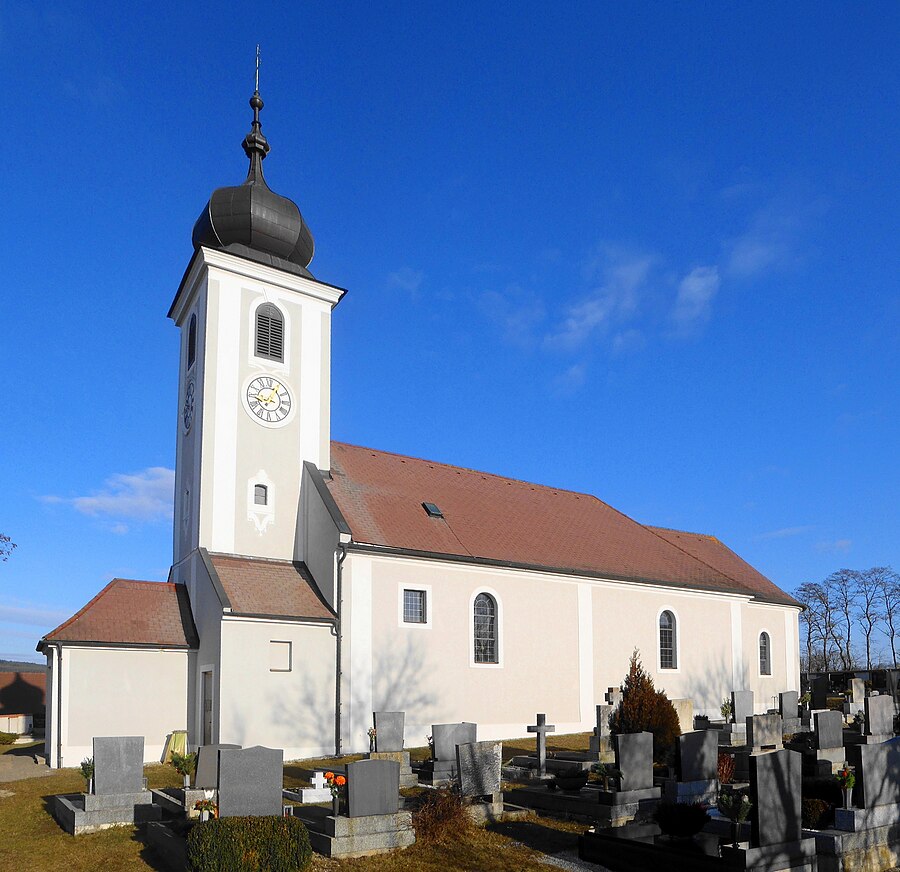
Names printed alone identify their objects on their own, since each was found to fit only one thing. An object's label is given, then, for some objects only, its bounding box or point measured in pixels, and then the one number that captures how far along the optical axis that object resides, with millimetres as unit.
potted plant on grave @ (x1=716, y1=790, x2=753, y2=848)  10578
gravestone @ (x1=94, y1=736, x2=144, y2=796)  13734
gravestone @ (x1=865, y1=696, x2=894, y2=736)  19094
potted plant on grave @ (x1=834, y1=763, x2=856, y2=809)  11141
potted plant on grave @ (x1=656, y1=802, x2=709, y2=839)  10703
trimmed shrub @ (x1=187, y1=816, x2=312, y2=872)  9914
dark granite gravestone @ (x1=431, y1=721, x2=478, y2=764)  16453
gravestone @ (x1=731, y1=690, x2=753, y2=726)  22562
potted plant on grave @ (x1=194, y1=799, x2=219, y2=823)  11281
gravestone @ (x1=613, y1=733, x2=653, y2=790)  13156
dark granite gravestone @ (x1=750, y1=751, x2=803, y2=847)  9859
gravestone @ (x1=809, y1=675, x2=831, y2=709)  28741
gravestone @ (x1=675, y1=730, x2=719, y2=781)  13734
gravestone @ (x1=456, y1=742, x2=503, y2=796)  13578
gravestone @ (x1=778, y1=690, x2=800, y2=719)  23531
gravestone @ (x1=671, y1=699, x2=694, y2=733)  19109
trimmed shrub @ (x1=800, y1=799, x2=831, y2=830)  11602
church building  21234
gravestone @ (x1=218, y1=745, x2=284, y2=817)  10930
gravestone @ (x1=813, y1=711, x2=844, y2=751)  16625
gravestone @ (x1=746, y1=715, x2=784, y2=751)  19000
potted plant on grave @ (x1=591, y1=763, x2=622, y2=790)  13266
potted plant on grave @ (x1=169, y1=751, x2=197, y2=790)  15141
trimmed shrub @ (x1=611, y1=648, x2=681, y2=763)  17922
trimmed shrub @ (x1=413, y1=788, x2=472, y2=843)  12102
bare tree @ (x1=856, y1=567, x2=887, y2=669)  67750
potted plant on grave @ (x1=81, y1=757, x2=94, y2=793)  14492
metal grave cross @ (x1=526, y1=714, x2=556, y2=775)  17688
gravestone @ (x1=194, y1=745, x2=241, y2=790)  14180
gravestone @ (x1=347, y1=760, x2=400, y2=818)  11602
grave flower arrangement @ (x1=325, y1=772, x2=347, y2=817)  11766
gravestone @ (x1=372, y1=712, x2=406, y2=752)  17516
